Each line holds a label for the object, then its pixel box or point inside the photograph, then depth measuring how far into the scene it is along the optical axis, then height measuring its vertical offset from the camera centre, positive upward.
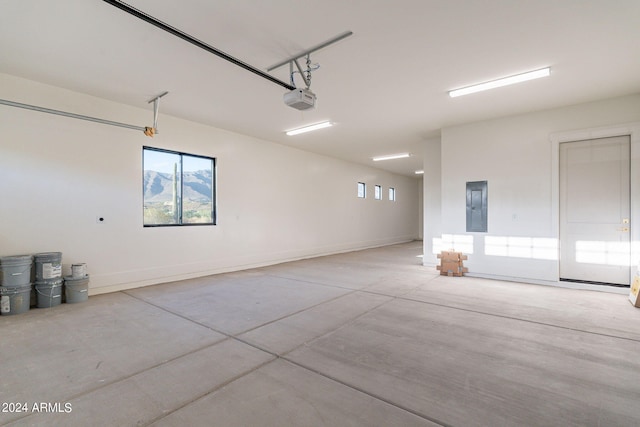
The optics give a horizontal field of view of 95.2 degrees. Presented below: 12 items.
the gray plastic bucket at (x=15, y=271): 3.93 -0.77
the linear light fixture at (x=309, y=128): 6.64 +2.09
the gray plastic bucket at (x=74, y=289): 4.49 -1.14
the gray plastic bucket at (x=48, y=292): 4.24 -1.14
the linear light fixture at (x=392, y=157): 9.97 +2.11
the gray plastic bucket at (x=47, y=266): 4.25 -0.75
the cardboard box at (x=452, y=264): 6.42 -1.04
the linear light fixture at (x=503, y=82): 4.12 +2.05
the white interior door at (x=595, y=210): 5.11 +0.14
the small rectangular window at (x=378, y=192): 12.58 +1.06
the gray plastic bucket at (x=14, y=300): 3.94 -1.17
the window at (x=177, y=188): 5.80 +0.58
